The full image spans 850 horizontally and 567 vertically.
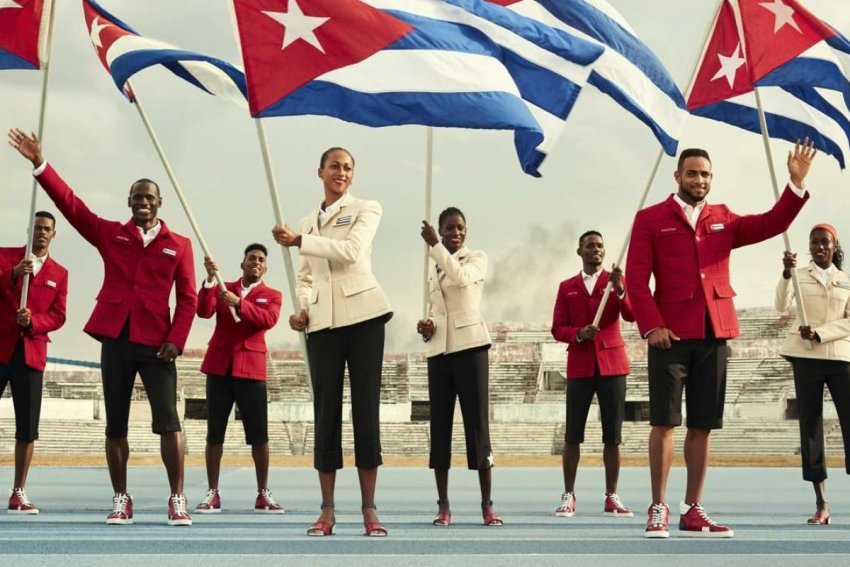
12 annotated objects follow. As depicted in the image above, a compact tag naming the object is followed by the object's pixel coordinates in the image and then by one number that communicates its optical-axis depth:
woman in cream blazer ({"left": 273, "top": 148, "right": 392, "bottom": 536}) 11.51
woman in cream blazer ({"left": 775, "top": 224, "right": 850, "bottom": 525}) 14.76
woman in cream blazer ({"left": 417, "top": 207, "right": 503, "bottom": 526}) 13.67
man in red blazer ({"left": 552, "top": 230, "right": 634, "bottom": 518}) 15.53
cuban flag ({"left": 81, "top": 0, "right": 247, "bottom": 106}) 13.52
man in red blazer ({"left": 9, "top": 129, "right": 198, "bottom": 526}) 12.75
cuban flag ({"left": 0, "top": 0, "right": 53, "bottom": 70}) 14.58
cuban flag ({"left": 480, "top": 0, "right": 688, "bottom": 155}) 13.70
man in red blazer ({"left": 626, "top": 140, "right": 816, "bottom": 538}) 11.79
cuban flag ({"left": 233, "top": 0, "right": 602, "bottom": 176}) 11.84
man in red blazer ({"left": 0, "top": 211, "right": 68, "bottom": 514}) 14.74
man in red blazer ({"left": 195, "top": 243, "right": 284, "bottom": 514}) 15.52
